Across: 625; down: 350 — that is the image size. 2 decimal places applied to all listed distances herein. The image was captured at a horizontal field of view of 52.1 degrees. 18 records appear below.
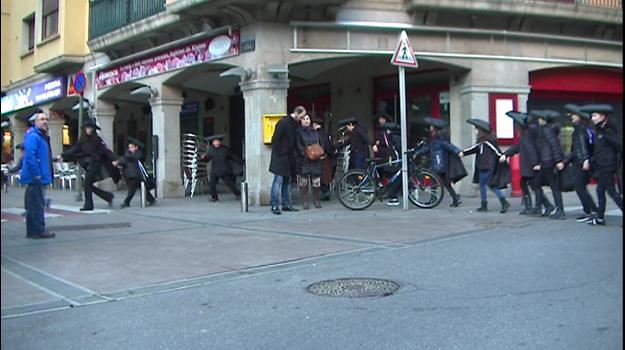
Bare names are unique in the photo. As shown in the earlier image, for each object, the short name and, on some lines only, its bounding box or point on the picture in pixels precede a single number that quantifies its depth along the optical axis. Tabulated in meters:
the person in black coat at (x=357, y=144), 12.66
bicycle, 11.50
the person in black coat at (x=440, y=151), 11.53
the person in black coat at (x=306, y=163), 11.48
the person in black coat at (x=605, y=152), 8.78
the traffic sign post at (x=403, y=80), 11.04
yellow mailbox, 12.58
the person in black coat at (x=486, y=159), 10.91
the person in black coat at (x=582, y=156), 9.30
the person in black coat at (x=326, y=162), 12.32
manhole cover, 5.53
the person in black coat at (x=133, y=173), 11.63
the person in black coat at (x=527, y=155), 10.33
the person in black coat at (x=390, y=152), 11.88
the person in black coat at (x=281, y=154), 11.09
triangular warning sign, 11.01
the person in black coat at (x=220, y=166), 13.77
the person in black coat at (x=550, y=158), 10.05
